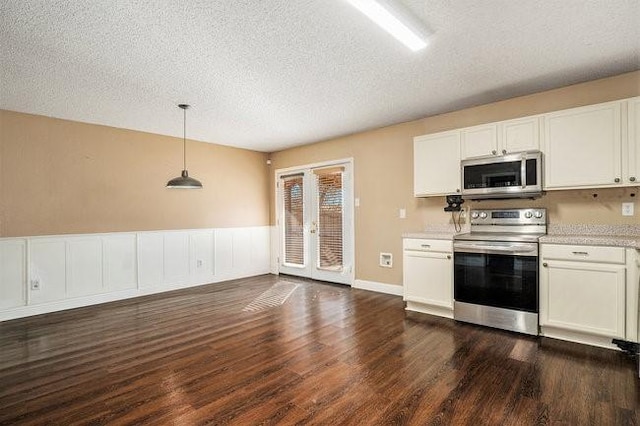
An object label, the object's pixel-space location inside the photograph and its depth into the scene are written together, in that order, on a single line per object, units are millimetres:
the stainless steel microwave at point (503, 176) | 3270
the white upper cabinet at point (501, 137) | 3328
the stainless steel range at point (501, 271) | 3104
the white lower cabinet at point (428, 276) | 3652
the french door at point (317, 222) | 5414
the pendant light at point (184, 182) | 3976
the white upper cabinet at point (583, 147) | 2926
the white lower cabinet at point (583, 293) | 2699
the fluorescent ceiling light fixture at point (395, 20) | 1983
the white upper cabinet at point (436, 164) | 3865
